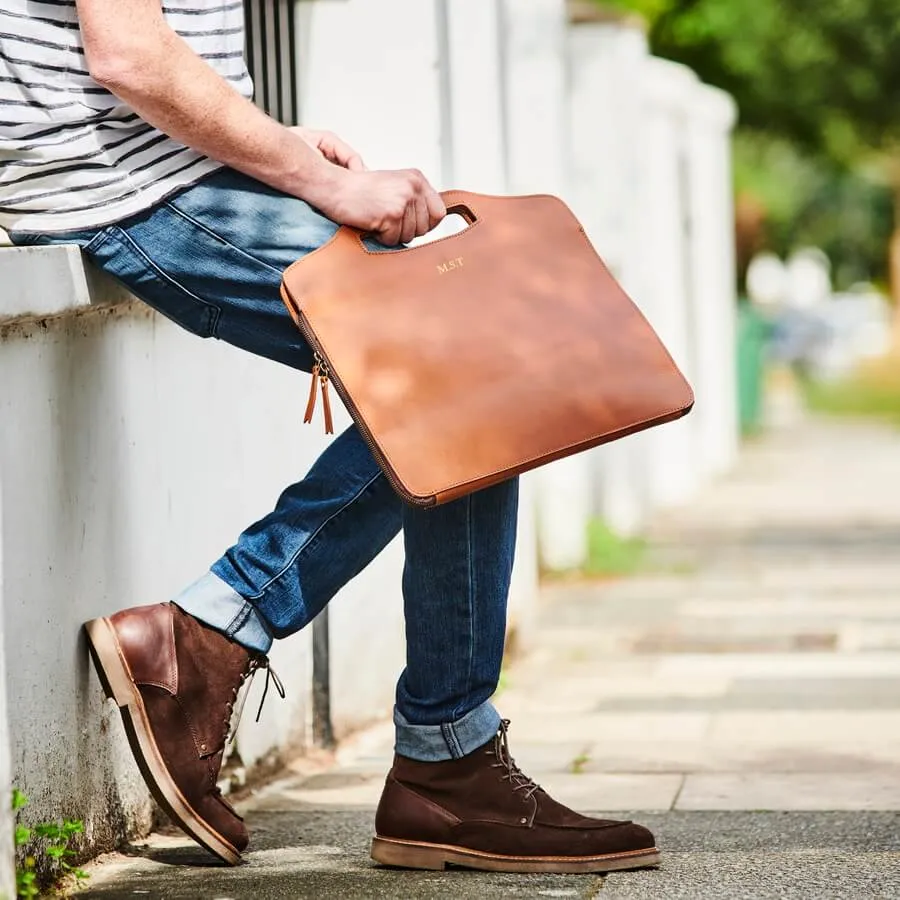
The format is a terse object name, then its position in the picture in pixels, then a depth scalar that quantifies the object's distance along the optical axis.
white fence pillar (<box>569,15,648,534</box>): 10.13
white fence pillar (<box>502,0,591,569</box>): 8.08
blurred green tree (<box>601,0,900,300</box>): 23.52
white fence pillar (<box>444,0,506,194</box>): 6.20
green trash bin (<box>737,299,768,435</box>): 20.28
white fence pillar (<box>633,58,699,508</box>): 12.53
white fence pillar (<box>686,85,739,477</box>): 15.45
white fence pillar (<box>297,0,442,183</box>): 5.23
